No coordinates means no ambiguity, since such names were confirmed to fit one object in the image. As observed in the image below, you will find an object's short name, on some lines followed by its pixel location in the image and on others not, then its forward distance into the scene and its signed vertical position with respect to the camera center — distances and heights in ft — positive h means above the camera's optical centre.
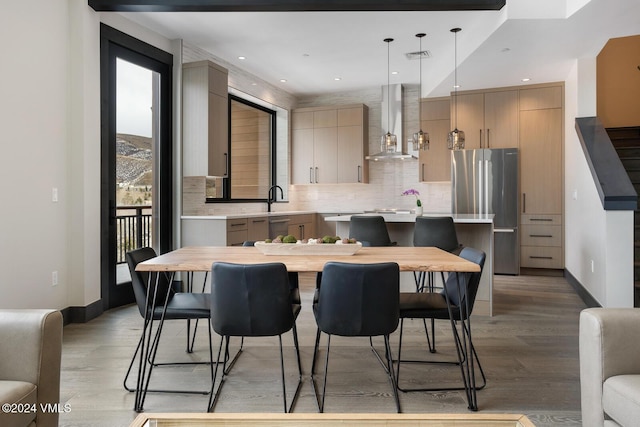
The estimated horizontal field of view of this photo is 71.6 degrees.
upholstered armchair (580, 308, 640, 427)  5.54 -1.98
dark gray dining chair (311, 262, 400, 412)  7.14 -1.49
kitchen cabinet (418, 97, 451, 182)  23.04 +3.52
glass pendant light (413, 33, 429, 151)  15.70 +2.40
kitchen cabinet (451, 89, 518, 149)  21.25 +4.39
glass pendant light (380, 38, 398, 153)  15.88 +2.39
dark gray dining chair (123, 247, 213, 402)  8.21 -1.86
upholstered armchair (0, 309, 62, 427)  5.23 -1.86
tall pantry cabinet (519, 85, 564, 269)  20.49 +1.43
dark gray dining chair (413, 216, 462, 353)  13.53 -0.81
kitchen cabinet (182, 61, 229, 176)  16.74 +3.45
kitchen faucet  24.56 +0.73
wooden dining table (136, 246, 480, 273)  7.61 -0.97
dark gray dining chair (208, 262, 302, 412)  7.11 -1.49
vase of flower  15.64 -0.05
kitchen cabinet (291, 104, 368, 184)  24.61 +3.60
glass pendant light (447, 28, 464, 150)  14.88 +2.46
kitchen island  14.01 -0.95
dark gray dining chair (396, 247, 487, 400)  8.02 -1.85
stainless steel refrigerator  20.79 +0.61
